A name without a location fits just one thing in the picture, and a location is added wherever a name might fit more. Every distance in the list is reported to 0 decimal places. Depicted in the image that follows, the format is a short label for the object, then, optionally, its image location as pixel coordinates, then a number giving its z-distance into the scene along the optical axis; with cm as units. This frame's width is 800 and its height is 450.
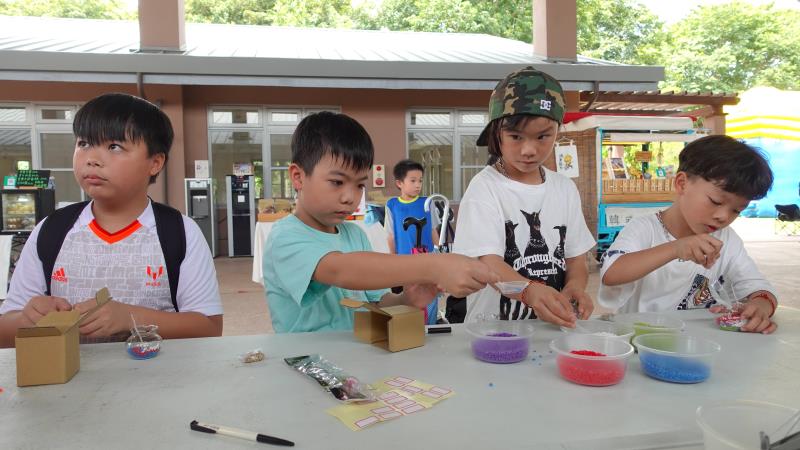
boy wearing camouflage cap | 175
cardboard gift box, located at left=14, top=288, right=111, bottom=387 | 104
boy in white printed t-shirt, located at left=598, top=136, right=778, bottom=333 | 171
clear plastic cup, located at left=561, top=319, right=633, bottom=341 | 134
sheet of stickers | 88
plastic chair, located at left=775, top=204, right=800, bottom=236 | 1021
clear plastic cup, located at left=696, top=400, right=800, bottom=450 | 71
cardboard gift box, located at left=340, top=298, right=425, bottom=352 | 127
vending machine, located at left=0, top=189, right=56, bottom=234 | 555
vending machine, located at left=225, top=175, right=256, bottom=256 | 910
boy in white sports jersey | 150
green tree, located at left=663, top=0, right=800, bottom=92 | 2119
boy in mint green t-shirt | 126
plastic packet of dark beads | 96
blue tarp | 1416
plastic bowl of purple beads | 119
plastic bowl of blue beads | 106
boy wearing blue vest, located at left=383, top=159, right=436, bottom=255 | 431
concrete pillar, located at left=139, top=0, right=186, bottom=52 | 820
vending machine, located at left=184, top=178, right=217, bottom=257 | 866
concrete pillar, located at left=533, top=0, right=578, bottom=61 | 926
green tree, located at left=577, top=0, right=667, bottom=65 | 2155
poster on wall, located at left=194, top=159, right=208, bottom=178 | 894
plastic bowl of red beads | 103
